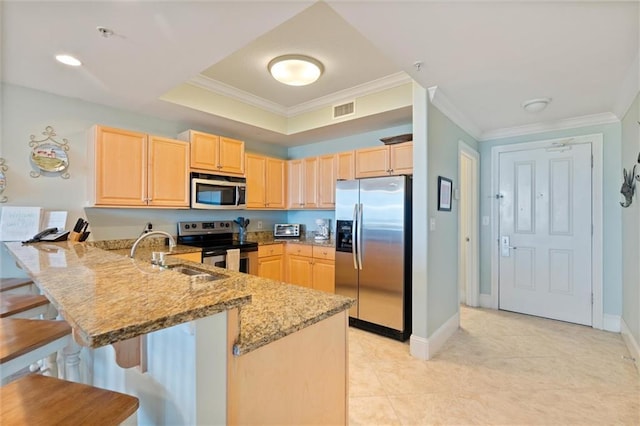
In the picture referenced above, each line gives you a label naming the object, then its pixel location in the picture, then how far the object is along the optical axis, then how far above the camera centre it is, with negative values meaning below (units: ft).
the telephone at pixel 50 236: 8.14 -0.62
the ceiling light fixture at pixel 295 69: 8.59 +4.23
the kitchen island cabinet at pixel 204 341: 2.52 -1.30
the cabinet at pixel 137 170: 9.34 +1.48
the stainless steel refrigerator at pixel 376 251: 9.74 -1.26
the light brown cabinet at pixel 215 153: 11.32 +2.42
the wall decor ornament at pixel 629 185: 8.64 +0.92
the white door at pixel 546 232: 11.34 -0.68
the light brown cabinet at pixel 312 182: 13.26 +1.49
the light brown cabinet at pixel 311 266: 12.03 -2.18
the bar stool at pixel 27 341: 3.66 -1.65
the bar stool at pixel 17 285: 6.30 -1.55
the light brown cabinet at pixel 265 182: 13.48 +1.53
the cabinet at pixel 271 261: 12.72 -2.04
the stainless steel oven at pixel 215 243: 11.12 -1.19
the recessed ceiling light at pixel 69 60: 7.00 +3.64
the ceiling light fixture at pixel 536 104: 9.42 +3.57
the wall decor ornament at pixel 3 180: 8.31 +0.92
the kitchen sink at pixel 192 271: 4.97 -1.03
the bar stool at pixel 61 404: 2.77 -1.87
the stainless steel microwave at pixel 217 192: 11.32 +0.89
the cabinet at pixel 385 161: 10.82 +2.07
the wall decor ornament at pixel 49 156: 8.86 +1.75
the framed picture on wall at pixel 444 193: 9.64 +0.73
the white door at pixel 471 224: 13.37 -0.40
